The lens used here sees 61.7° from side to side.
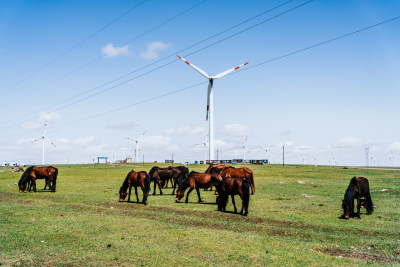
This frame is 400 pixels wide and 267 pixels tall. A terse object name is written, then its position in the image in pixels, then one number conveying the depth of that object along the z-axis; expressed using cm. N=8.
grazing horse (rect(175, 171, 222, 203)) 2244
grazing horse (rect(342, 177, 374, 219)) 1656
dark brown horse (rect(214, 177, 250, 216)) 1758
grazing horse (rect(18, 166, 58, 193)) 2926
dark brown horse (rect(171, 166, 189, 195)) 2891
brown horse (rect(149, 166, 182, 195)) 2807
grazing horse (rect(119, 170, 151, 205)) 2126
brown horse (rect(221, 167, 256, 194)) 2557
